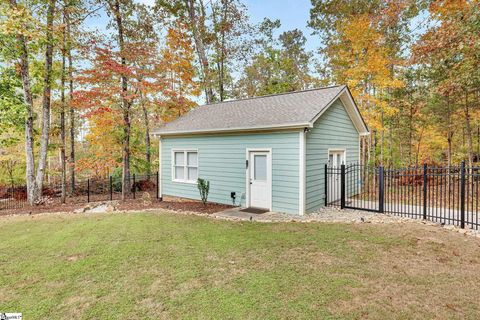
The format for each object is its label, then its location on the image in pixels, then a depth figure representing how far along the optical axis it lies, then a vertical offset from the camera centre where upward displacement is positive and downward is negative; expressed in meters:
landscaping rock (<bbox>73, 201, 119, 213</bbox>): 9.12 -1.92
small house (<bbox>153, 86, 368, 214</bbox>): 7.88 +0.30
